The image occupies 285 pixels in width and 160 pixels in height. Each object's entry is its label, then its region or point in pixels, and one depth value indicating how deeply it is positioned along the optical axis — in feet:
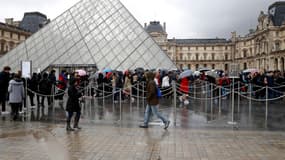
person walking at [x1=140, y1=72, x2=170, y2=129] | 20.43
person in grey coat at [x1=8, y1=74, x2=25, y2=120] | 23.86
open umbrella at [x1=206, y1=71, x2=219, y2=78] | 40.67
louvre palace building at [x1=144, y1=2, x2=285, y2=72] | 178.09
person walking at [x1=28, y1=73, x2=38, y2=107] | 30.85
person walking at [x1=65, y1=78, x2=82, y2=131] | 19.57
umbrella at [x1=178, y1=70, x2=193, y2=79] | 35.26
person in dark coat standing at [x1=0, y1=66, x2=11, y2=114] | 26.10
